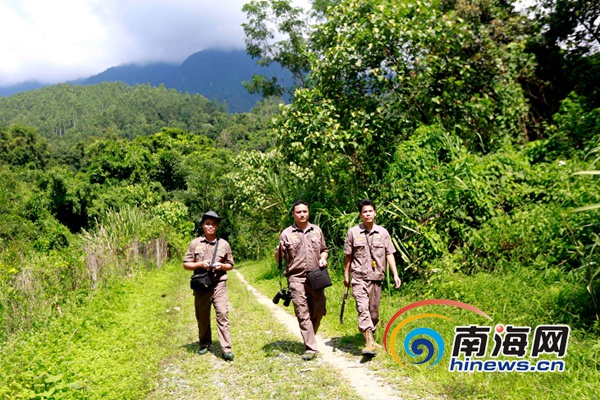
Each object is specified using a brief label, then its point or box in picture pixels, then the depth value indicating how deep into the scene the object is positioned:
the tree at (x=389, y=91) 9.77
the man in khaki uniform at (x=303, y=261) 5.61
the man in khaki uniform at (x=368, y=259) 5.56
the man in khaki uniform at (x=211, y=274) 5.88
